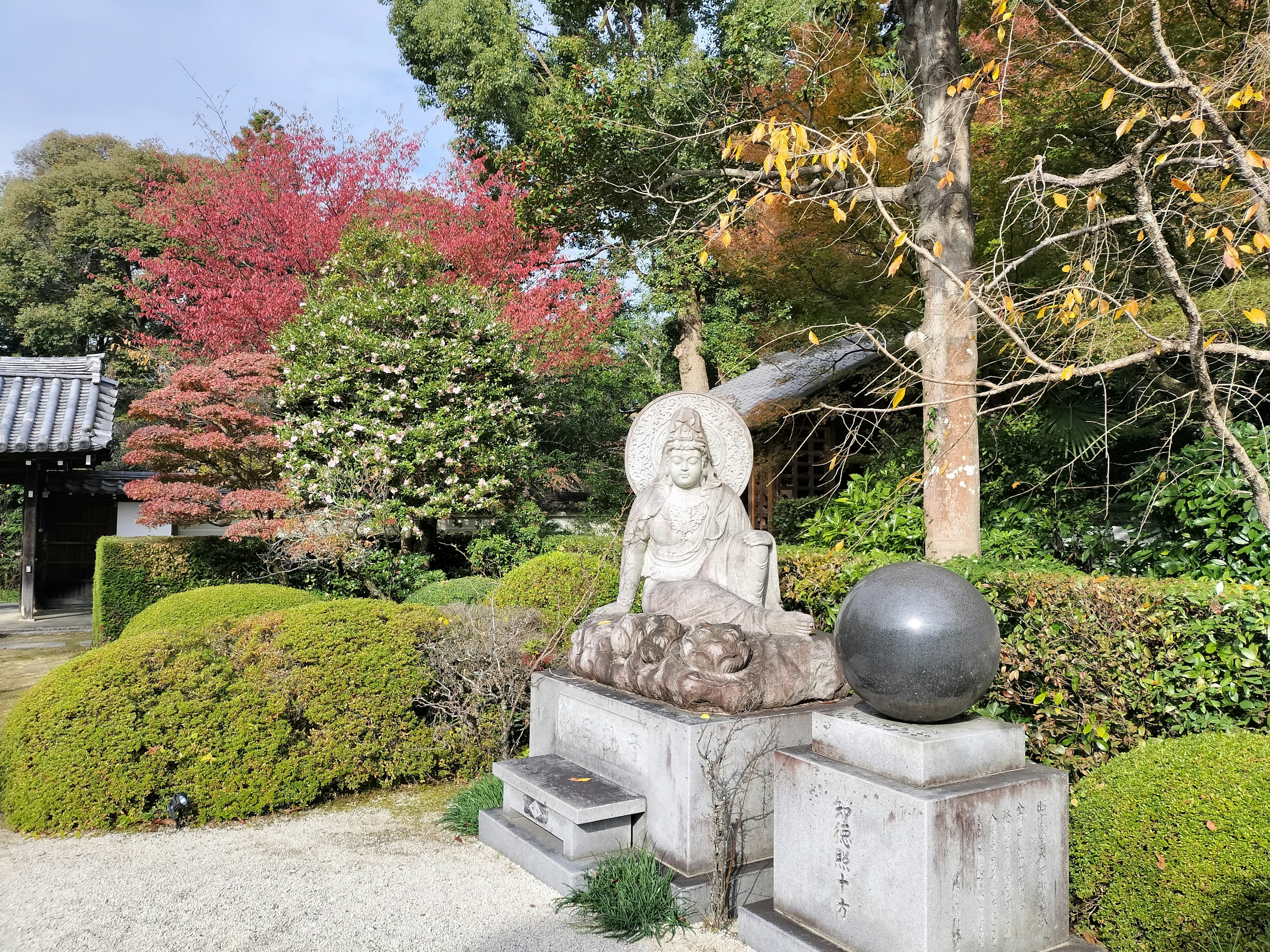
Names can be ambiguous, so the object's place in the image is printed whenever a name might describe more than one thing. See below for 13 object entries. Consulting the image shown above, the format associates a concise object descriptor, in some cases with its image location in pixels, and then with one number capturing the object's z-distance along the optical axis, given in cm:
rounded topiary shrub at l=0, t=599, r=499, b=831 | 514
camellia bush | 1119
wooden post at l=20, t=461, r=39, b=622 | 1376
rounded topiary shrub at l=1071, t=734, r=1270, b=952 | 302
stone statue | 441
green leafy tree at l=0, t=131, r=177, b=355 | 2045
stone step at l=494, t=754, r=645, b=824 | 418
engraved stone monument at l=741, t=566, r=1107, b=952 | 307
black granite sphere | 321
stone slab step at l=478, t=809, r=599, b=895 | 421
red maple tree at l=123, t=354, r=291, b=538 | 1040
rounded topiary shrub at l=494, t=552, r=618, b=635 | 735
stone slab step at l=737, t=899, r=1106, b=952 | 335
